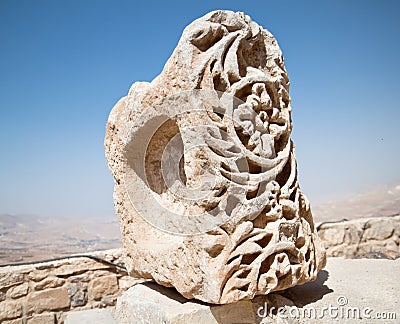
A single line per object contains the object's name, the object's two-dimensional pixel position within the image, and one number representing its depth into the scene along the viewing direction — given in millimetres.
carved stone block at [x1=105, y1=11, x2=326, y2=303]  2094
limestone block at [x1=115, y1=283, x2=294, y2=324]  2150
